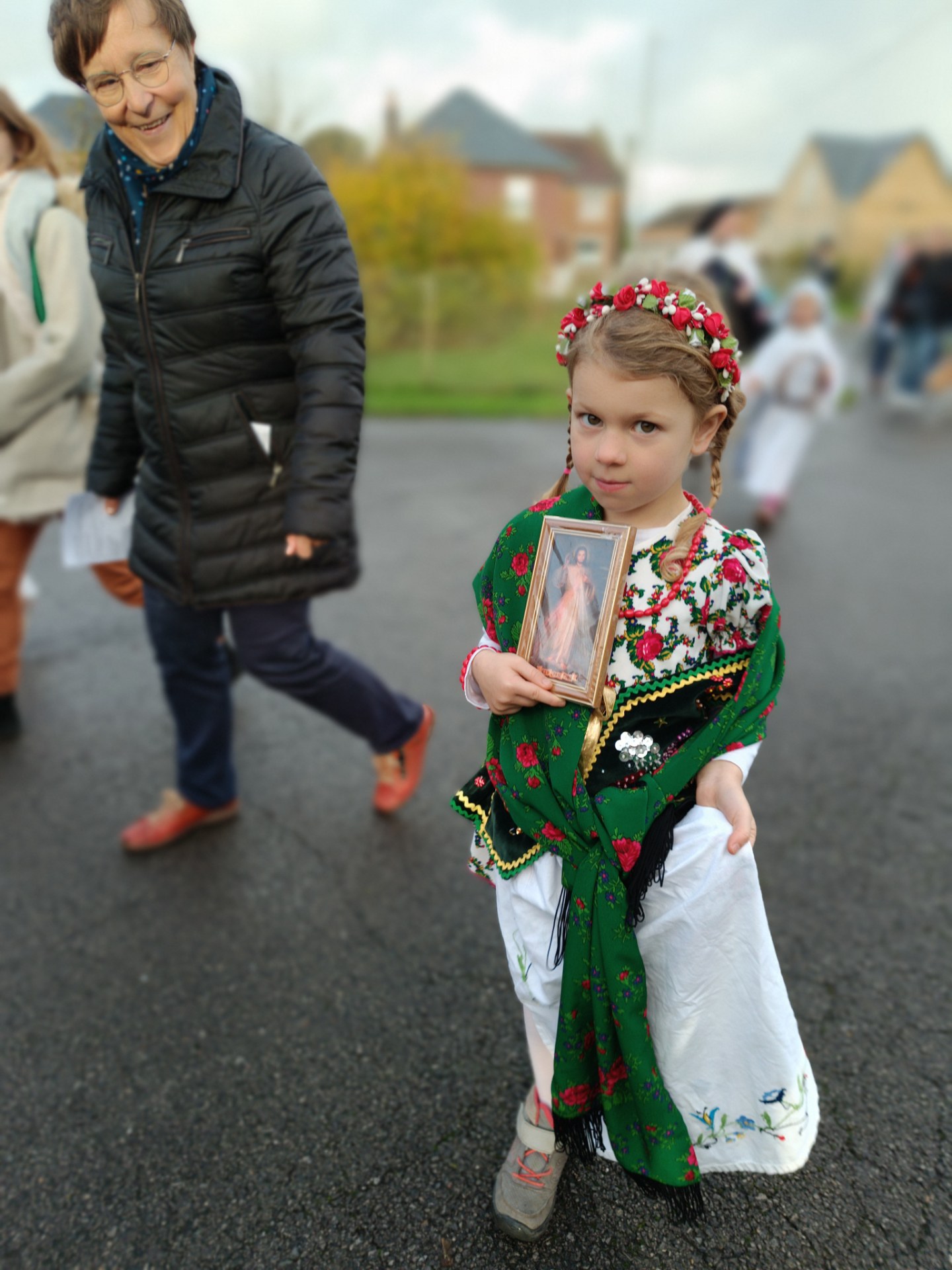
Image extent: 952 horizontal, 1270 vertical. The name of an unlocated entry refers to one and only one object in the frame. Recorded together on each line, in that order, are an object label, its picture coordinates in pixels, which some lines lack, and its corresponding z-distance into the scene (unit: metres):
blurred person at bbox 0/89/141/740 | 2.75
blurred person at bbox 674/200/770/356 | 6.48
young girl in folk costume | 1.43
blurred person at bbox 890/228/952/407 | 11.67
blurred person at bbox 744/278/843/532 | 6.06
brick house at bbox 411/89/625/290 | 44.47
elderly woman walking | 2.00
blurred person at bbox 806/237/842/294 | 15.39
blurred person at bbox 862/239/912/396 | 13.08
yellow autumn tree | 13.85
